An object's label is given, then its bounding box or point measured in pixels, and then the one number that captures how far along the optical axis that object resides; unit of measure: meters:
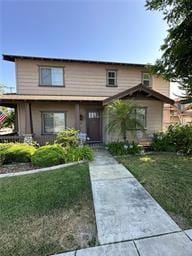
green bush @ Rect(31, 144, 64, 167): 5.83
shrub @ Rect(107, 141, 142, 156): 7.23
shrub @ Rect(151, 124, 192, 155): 7.33
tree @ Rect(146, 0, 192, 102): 5.51
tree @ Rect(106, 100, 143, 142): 7.18
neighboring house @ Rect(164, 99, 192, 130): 16.64
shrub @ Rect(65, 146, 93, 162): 6.20
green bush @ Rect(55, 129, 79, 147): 7.23
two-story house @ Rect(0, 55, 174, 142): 8.73
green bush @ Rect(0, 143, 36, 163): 6.22
